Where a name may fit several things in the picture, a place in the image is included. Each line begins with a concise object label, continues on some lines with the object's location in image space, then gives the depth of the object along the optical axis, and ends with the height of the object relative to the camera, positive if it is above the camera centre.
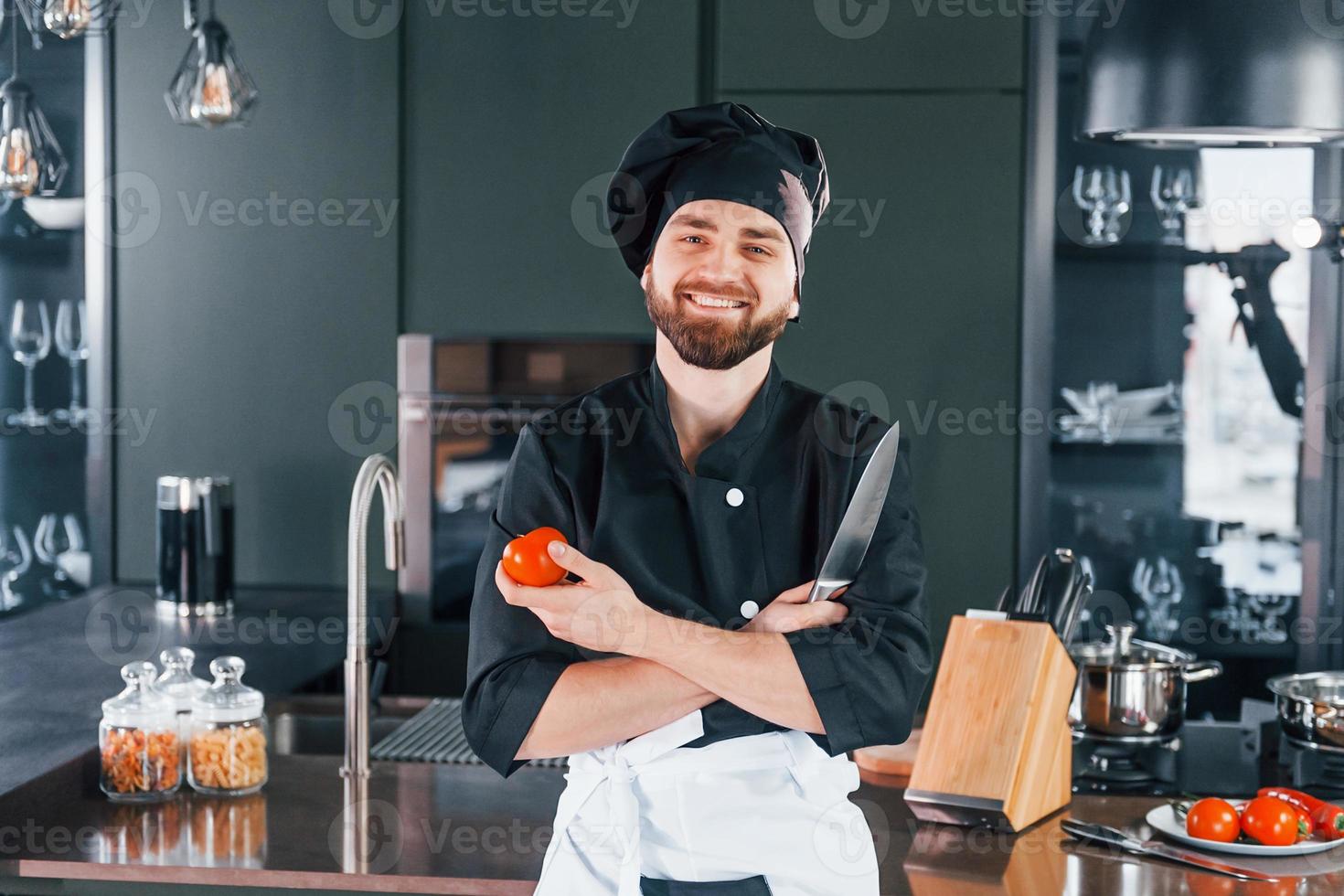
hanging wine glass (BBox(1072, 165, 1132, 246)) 2.82 +0.43
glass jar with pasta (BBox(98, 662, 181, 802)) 1.57 -0.39
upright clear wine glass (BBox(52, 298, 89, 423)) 2.96 +0.11
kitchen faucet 1.65 -0.24
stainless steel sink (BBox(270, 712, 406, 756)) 2.04 -0.49
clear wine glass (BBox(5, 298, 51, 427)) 2.88 +0.13
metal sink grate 1.77 -0.45
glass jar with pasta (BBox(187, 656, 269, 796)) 1.60 -0.39
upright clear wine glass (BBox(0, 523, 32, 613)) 3.07 -0.36
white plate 1.44 -0.45
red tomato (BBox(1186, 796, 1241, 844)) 1.47 -0.43
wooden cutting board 1.77 -0.45
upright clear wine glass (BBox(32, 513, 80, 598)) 3.05 -0.33
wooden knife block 1.51 -0.35
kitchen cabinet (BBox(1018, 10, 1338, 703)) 2.87 -0.02
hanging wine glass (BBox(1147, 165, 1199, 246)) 2.88 +0.44
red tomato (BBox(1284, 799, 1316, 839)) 1.46 -0.43
